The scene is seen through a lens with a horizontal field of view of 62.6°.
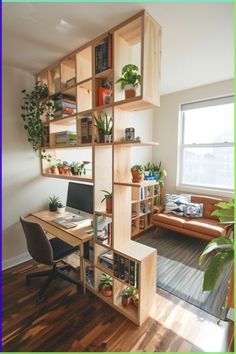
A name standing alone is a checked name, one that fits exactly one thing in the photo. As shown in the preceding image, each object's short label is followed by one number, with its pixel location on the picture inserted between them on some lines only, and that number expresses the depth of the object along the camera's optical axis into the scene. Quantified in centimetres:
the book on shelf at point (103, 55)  171
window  340
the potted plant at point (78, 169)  259
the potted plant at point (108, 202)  187
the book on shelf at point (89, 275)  208
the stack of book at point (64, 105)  234
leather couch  292
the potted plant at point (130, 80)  161
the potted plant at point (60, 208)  272
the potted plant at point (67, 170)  264
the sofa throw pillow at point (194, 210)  339
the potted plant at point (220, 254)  113
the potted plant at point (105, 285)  197
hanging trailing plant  255
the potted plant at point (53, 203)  277
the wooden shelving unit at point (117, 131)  163
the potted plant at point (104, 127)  184
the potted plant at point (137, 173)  177
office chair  187
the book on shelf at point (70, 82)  219
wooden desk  190
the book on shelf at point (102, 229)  193
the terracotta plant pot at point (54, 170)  269
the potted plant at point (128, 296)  186
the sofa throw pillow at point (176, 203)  351
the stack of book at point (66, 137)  238
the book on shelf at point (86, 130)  201
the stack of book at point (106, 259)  194
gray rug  201
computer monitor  216
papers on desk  219
